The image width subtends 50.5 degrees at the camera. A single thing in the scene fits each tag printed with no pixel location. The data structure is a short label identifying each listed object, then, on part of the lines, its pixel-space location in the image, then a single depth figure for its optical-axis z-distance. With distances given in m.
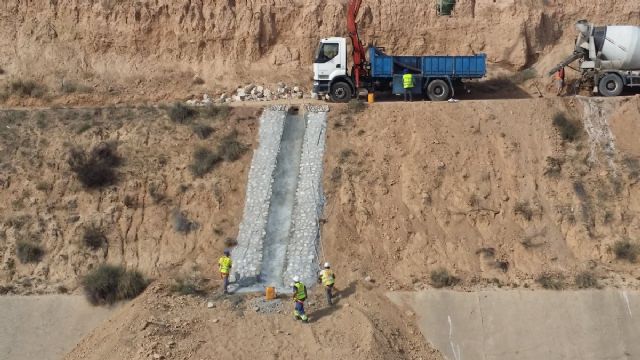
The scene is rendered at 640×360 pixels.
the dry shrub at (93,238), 19.62
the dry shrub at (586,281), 18.02
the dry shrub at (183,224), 19.92
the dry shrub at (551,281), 18.03
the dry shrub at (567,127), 21.88
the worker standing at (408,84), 24.17
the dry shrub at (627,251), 18.83
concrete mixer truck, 24.11
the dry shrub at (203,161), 21.25
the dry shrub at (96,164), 20.98
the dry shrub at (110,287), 18.14
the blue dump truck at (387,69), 24.50
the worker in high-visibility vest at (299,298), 16.16
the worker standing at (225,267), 17.58
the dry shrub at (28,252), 19.34
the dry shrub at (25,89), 26.67
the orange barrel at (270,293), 17.38
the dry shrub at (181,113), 23.07
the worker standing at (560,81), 25.91
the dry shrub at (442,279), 18.19
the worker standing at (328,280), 16.92
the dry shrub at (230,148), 21.79
